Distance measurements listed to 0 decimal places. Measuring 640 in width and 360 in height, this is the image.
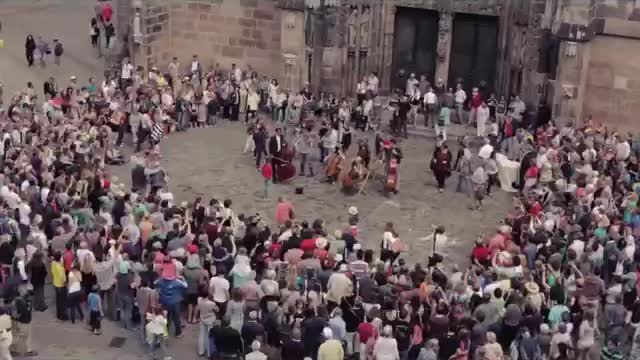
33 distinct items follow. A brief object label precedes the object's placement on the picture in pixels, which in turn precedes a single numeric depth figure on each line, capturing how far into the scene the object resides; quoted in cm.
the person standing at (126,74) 3397
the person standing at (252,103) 3325
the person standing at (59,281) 2141
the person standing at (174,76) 3440
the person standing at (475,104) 3300
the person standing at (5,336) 1919
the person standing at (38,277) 2145
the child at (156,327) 2041
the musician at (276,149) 2881
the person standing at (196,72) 3462
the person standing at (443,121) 3212
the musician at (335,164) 2902
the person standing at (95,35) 3903
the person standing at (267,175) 2800
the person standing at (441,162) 2877
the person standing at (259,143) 2953
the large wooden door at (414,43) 3509
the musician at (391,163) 2852
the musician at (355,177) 2848
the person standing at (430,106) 3325
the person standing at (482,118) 3219
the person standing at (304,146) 2941
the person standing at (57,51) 3738
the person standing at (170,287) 2078
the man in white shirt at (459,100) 3334
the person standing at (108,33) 3825
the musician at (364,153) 2862
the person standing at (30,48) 3688
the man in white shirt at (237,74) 3466
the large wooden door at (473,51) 3475
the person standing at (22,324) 2025
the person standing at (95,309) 2142
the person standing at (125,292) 2125
